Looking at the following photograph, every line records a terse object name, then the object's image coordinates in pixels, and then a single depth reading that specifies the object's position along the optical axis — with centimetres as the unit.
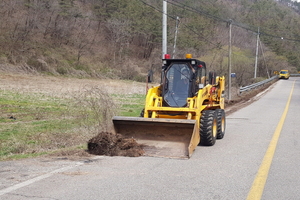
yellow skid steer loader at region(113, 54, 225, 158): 961
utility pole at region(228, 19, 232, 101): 3216
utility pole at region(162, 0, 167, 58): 1936
